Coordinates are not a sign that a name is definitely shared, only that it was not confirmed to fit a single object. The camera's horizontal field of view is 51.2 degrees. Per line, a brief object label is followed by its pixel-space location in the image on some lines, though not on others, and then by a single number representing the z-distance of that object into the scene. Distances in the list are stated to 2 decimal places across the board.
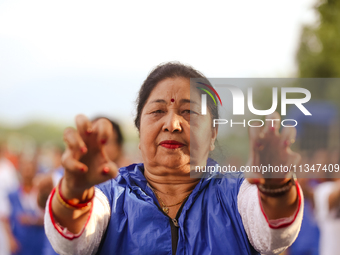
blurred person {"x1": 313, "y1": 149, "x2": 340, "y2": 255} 4.41
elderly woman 1.53
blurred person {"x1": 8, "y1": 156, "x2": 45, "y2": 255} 5.90
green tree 11.98
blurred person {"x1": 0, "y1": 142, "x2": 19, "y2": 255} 6.27
